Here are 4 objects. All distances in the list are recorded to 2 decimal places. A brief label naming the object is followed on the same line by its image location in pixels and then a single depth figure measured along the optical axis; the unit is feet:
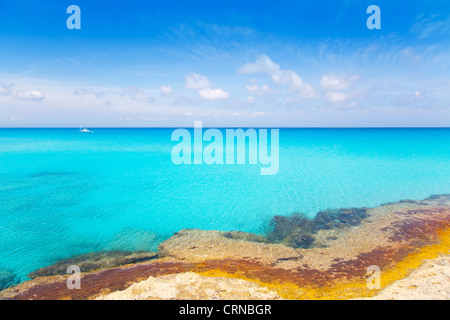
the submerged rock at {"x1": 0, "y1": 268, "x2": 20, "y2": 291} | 35.01
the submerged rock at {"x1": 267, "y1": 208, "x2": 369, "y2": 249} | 47.25
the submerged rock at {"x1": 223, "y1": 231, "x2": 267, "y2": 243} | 48.14
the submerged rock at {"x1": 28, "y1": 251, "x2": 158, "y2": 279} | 38.01
